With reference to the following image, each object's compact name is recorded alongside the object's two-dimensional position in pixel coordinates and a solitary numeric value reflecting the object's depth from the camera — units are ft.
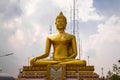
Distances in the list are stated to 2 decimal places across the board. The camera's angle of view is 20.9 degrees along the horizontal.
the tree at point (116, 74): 82.23
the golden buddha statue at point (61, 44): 55.93
